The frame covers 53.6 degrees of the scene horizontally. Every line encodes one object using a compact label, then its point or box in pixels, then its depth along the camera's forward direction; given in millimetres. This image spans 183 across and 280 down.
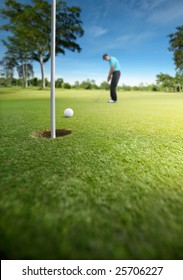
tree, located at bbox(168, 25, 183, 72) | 31453
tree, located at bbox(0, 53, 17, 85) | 38241
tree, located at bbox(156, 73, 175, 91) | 71238
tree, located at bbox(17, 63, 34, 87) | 42650
